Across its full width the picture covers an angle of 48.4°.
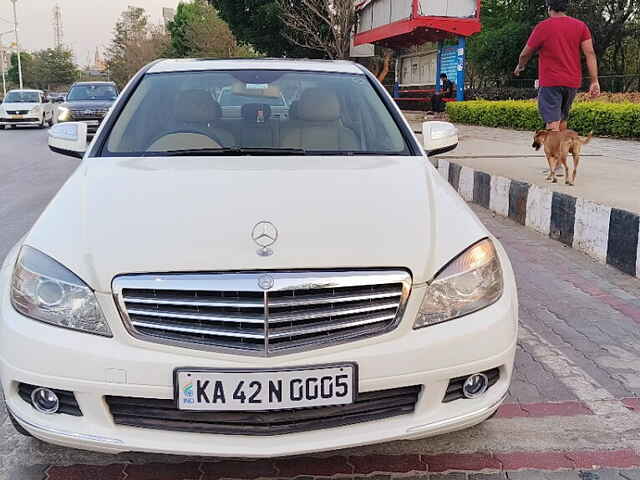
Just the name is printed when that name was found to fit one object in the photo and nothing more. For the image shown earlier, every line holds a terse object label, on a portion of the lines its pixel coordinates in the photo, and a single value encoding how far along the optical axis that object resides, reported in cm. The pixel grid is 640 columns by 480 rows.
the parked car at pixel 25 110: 2366
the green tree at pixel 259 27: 2941
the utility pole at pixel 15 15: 7239
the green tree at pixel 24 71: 9319
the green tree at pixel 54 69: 9038
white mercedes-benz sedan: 216
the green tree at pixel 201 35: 4600
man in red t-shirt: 754
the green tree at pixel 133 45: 6197
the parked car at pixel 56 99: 2615
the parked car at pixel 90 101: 1677
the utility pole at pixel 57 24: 15575
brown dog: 701
